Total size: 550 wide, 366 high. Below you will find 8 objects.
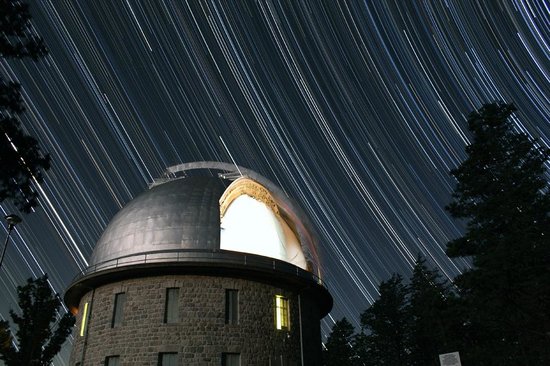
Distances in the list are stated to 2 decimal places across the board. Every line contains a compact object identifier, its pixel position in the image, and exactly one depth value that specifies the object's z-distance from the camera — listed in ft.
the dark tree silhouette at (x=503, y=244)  55.52
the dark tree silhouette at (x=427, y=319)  75.82
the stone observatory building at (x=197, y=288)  58.54
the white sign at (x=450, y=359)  31.94
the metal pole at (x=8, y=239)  66.09
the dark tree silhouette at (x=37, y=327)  92.41
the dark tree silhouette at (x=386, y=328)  124.89
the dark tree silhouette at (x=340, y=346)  137.98
